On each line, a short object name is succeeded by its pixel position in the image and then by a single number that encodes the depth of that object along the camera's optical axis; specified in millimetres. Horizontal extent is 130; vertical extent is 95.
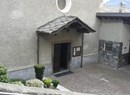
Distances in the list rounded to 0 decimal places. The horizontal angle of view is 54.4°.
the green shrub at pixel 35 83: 6661
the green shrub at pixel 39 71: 8511
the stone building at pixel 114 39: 11552
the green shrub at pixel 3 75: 5382
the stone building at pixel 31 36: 8257
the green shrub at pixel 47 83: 7283
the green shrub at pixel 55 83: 7571
